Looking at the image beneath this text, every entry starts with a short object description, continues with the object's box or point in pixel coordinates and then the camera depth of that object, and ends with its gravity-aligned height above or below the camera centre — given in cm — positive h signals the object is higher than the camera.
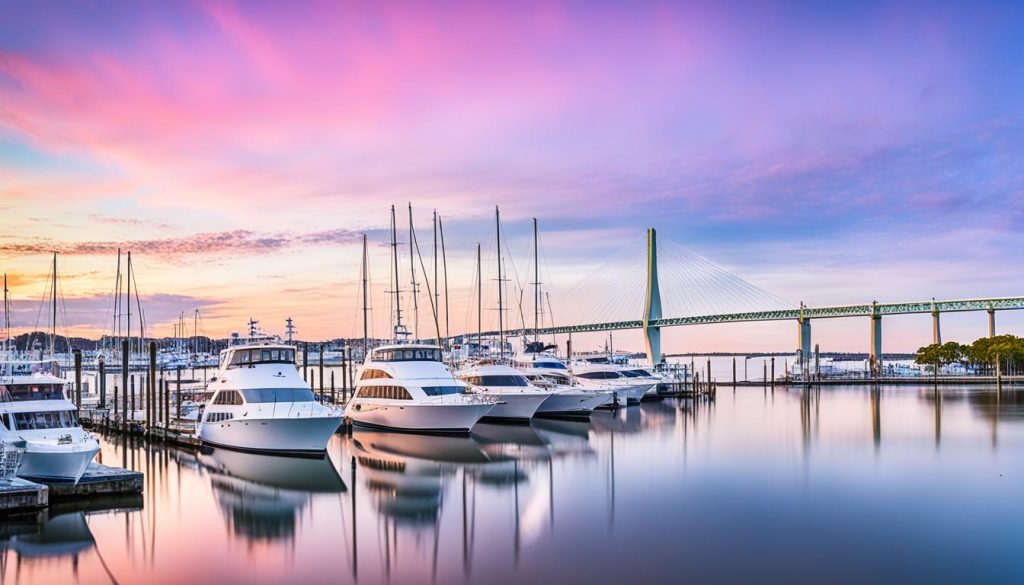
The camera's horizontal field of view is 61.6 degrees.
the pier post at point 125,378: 3716 -198
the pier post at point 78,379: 3847 -213
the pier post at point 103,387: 4490 -306
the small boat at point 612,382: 5491 -375
